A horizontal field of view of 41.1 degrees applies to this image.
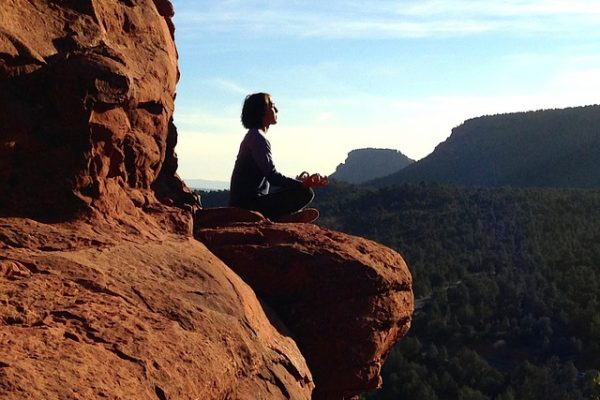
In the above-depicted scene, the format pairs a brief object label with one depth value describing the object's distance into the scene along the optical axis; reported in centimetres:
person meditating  738
